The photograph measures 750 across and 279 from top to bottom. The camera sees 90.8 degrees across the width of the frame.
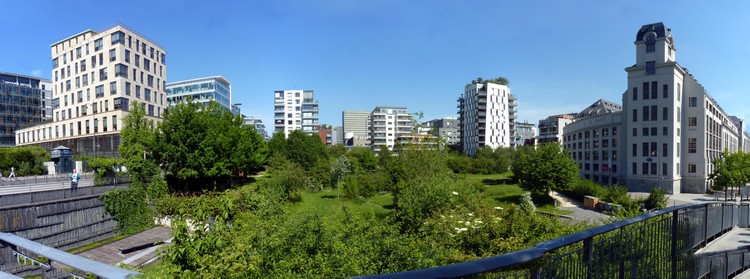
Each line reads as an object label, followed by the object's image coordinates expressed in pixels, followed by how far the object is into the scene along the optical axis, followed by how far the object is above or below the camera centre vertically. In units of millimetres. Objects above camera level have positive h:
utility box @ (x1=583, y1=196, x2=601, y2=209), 32781 -5976
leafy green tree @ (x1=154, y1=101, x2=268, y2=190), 28453 -765
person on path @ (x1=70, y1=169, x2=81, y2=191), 23359 -2686
